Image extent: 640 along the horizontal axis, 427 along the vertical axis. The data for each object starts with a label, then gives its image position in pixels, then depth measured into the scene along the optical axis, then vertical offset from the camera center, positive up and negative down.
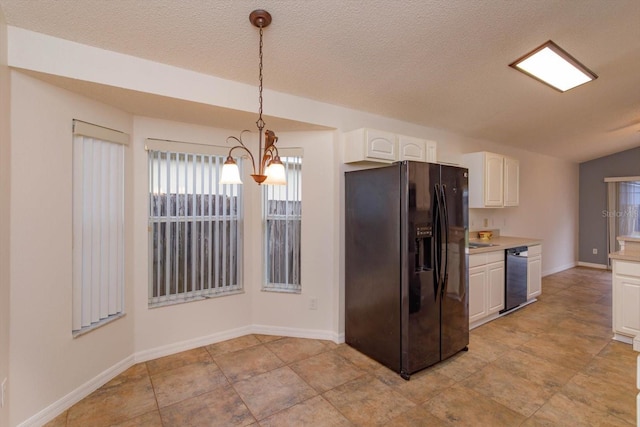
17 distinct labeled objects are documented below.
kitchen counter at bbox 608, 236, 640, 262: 3.08 -0.40
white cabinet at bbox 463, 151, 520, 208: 4.18 +0.51
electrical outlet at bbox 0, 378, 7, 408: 1.69 -1.03
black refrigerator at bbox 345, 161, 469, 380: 2.44 -0.44
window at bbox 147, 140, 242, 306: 2.76 -0.12
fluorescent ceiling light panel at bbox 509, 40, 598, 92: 2.48 +1.37
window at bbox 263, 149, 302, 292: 3.21 -0.18
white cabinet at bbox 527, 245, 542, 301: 4.21 -0.85
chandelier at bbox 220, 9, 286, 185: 1.63 +0.27
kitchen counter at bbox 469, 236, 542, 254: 3.50 -0.40
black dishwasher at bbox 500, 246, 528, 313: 3.84 -0.85
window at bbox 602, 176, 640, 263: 6.20 +0.14
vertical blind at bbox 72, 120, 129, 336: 2.20 -0.09
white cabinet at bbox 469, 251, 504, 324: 3.37 -0.85
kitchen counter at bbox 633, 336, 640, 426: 2.92 -1.29
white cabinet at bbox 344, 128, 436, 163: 2.90 +0.70
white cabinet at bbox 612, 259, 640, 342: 3.02 -0.89
